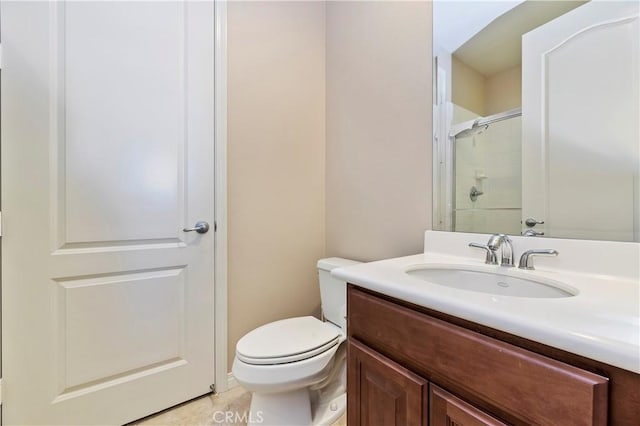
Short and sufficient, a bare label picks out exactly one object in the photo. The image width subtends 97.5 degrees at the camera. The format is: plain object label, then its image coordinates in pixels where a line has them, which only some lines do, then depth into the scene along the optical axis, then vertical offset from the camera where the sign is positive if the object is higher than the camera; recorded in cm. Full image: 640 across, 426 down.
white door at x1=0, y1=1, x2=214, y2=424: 107 +2
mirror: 78 +31
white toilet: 106 -61
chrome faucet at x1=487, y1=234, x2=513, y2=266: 89 -11
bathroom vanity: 40 -26
